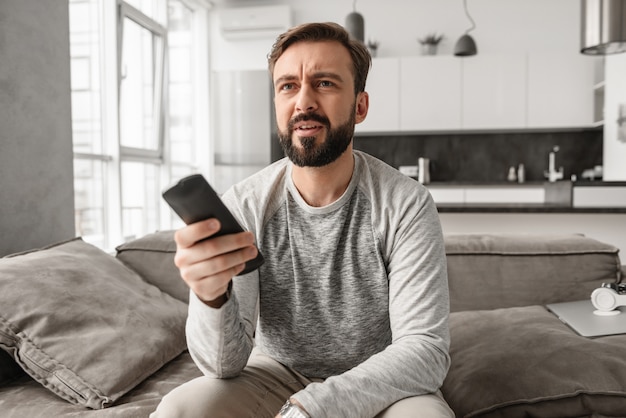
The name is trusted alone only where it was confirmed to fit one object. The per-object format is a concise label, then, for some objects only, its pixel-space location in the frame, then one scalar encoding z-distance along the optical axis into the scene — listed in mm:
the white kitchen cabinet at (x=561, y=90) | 5586
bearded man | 1203
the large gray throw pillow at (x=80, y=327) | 1371
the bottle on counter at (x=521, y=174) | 5953
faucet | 5863
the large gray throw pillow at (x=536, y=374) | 1370
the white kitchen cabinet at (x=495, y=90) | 5695
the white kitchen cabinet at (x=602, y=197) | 3373
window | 3822
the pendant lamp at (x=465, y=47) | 5188
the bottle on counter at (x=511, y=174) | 6020
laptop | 1601
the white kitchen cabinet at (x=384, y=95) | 5898
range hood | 2932
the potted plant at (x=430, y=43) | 5852
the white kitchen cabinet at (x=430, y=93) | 5785
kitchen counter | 3371
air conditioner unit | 5984
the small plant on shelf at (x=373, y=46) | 5944
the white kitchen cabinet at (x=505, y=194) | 5448
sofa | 1366
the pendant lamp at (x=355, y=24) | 4379
